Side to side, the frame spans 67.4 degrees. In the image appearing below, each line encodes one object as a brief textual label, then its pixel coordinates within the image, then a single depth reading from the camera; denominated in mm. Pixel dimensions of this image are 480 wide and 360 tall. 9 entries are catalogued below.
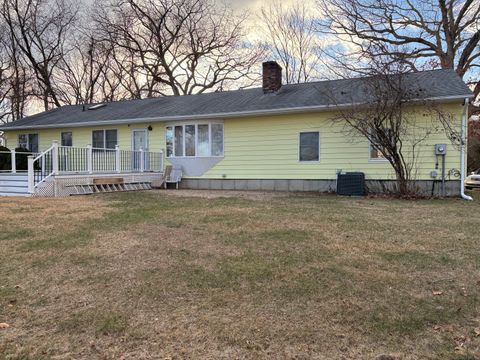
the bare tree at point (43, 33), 24938
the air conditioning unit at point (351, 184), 11031
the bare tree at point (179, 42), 26359
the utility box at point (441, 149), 10508
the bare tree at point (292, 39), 25250
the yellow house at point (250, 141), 10883
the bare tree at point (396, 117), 10102
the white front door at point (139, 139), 15080
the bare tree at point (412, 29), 20109
